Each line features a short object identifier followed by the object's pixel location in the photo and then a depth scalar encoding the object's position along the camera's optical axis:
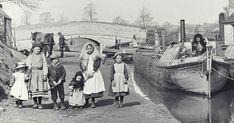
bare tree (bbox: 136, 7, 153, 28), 97.00
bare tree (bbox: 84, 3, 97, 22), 104.19
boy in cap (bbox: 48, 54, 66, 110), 11.40
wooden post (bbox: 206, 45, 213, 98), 17.14
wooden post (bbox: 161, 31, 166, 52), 27.81
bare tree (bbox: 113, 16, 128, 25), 110.47
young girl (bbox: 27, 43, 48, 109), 11.14
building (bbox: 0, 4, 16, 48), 32.22
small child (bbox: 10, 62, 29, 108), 11.23
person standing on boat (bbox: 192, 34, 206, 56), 18.17
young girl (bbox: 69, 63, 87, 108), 11.77
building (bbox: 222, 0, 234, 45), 43.44
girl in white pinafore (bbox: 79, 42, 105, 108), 11.66
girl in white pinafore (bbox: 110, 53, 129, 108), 11.80
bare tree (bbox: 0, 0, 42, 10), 28.02
